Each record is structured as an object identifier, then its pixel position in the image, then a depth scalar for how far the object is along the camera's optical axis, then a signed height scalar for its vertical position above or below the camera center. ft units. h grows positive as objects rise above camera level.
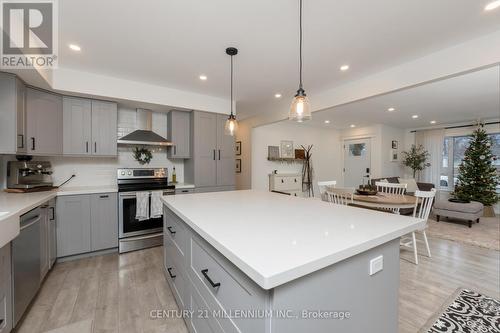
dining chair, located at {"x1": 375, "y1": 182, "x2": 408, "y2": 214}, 12.31 -1.56
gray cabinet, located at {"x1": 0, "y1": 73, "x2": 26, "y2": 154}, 7.04 +1.67
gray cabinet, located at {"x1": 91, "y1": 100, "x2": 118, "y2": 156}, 10.05 +1.75
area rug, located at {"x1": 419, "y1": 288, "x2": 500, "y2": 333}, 5.28 -4.07
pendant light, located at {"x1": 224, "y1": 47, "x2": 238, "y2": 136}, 7.76 +1.47
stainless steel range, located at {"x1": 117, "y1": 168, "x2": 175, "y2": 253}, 9.85 -2.32
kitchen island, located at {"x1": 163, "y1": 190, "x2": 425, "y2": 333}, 2.47 -1.52
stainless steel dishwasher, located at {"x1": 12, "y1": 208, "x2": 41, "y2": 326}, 5.12 -2.67
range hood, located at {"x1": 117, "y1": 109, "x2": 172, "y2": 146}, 10.71 +1.53
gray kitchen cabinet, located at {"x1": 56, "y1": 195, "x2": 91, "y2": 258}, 8.68 -2.61
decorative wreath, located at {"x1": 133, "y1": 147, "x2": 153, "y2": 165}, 11.71 +0.48
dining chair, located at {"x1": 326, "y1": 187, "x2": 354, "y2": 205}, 9.61 -1.45
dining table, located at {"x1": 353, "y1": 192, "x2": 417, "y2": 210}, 9.19 -1.64
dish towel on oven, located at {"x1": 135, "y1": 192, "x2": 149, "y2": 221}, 9.98 -2.02
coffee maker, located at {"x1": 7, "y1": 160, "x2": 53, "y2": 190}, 8.28 -0.44
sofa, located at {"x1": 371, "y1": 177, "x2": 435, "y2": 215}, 17.84 -1.72
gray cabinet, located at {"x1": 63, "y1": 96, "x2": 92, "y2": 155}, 9.46 +1.73
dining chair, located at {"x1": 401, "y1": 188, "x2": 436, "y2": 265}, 8.75 -1.72
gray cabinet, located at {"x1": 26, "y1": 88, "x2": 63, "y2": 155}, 8.13 +1.68
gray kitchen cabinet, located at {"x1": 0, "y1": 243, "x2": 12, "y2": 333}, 4.52 -2.84
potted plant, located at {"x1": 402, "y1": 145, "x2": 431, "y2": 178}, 21.50 +0.63
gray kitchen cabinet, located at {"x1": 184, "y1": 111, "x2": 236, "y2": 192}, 12.17 +0.48
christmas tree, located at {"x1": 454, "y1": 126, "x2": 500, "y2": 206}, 16.48 -0.68
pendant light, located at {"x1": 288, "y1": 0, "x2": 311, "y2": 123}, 5.55 +1.52
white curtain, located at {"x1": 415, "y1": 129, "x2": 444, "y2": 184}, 21.07 +1.42
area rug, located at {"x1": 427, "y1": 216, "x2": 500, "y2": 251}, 11.11 -4.02
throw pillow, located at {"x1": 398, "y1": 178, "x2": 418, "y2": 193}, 18.33 -1.83
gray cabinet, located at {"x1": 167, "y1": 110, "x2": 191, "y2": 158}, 12.13 +1.78
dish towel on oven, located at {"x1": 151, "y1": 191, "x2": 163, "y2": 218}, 10.27 -2.03
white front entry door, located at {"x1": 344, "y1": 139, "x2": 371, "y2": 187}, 22.43 +0.40
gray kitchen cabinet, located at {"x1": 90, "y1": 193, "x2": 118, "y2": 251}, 9.36 -2.61
